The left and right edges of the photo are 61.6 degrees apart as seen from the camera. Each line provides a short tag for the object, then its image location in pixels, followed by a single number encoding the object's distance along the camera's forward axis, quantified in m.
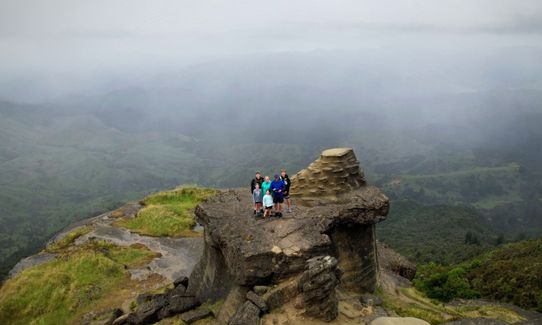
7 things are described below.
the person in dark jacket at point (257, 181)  31.04
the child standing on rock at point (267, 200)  30.72
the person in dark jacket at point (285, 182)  31.32
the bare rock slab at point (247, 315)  23.98
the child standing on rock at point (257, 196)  31.16
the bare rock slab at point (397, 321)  22.86
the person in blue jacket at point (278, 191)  30.50
